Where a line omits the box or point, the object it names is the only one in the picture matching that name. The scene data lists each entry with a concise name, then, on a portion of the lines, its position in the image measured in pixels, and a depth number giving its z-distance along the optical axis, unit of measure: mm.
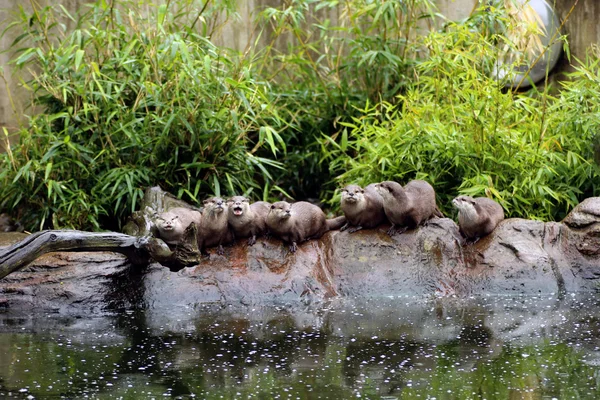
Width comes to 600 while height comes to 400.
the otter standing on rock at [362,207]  11766
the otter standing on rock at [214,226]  11484
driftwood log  10055
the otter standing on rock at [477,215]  11469
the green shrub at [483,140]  13117
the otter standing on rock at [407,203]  11617
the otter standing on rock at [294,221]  11484
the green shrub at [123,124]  13547
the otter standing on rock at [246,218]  11461
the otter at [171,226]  11289
